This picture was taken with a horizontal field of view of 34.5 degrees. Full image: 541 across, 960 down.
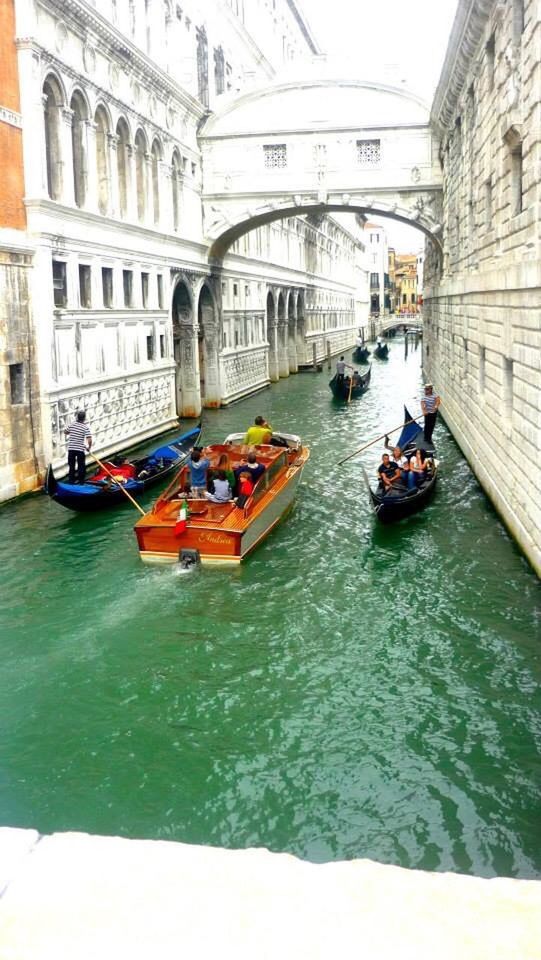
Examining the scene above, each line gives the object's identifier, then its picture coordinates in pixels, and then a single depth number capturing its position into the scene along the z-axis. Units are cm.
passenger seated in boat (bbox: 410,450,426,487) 1290
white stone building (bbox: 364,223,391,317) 9406
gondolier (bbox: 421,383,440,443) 1759
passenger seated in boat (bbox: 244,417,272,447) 1394
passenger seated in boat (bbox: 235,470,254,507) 1090
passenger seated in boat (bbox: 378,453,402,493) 1253
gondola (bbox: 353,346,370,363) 4418
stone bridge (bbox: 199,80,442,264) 2184
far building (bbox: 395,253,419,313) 10712
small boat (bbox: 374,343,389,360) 4812
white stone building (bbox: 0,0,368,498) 1402
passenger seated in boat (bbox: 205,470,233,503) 1120
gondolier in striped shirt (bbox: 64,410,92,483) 1355
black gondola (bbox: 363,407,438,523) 1185
